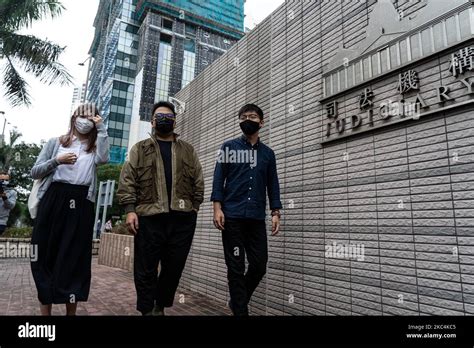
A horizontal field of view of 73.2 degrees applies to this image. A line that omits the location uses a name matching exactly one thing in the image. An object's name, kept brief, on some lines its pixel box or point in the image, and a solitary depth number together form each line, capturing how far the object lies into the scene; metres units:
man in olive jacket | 2.59
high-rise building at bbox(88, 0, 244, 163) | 50.53
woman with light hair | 2.42
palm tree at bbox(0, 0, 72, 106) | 8.73
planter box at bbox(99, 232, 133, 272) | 7.68
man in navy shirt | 2.71
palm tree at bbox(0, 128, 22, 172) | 19.55
